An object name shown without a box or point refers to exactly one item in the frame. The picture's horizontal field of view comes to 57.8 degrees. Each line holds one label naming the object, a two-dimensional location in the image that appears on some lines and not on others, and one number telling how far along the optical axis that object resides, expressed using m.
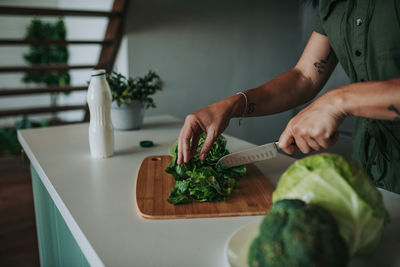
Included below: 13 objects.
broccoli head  0.50
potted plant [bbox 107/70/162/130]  1.73
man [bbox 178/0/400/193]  0.84
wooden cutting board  0.90
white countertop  0.75
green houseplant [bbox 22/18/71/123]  5.40
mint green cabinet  1.18
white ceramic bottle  1.33
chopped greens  0.96
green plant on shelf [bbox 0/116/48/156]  3.82
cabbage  0.59
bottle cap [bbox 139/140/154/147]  1.54
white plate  0.65
